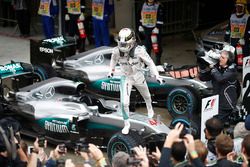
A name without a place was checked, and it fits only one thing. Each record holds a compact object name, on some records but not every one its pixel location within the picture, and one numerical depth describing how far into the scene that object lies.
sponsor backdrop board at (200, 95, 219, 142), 14.40
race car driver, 15.63
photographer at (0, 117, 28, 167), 9.45
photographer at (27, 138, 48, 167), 9.56
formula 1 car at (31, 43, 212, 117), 18.19
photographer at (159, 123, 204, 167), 8.88
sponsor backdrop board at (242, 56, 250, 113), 16.28
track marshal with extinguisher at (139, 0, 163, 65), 24.94
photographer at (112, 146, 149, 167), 9.13
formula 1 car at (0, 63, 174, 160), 14.98
